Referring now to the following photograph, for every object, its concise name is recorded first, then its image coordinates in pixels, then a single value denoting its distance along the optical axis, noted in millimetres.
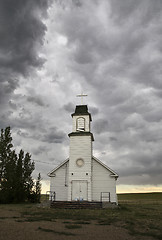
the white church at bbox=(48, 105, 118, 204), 25500
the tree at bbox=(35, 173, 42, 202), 33719
